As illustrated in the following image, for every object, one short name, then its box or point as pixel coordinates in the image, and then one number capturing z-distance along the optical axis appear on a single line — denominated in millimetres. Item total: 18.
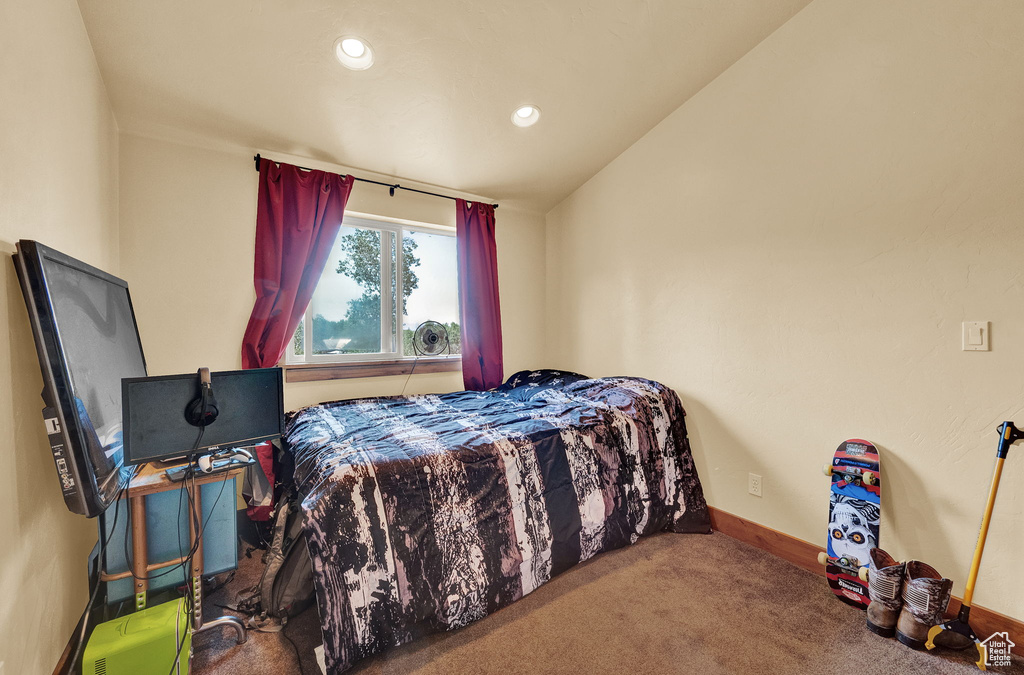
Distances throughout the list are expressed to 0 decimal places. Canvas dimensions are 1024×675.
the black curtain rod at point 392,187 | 2888
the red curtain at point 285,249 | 2422
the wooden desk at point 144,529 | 1307
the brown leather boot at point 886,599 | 1547
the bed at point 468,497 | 1410
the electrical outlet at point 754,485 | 2211
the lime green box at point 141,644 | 1141
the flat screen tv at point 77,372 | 1061
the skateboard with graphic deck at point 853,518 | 1724
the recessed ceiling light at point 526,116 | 2418
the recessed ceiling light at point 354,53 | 1837
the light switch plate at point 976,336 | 1533
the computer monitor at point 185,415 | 1267
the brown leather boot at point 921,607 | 1458
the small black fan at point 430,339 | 2994
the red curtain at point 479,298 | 3193
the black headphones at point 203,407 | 1357
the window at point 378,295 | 2781
